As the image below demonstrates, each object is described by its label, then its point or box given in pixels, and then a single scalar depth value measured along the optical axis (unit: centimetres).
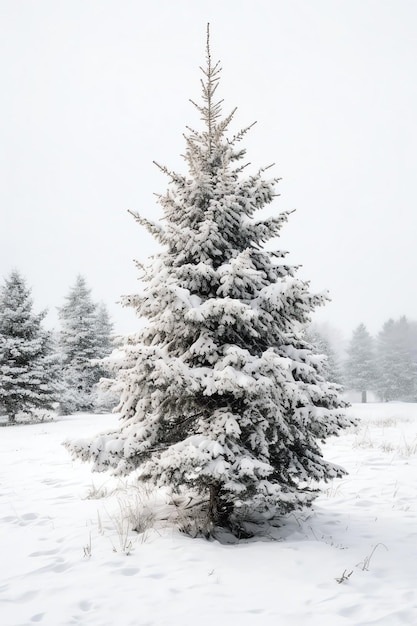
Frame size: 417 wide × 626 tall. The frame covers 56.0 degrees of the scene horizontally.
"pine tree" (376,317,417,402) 5283
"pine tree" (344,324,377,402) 5294
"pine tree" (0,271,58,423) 1898
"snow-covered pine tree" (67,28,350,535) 431
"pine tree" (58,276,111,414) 2819
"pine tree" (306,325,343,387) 4055
